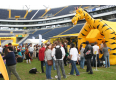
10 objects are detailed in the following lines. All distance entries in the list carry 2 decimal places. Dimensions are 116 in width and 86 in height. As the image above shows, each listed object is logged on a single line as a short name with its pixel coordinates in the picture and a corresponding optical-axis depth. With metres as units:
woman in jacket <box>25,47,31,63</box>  8.75
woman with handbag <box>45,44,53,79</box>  4.54
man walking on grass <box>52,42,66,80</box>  4.43
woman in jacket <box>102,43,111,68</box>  6.45
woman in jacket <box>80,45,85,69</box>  6.51
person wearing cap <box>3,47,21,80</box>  4.05
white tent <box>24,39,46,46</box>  16.62
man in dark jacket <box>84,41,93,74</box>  5.32
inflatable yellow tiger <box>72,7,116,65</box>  7.05
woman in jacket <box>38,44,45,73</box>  5.64
